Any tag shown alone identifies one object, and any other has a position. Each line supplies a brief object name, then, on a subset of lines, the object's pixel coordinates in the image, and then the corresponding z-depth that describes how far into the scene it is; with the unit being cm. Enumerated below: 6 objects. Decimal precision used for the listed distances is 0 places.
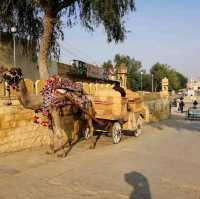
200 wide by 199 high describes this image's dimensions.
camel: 616
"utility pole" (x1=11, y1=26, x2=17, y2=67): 981
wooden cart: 858
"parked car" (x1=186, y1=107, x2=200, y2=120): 2197
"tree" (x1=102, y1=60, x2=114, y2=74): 4468
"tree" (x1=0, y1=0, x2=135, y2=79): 1053
